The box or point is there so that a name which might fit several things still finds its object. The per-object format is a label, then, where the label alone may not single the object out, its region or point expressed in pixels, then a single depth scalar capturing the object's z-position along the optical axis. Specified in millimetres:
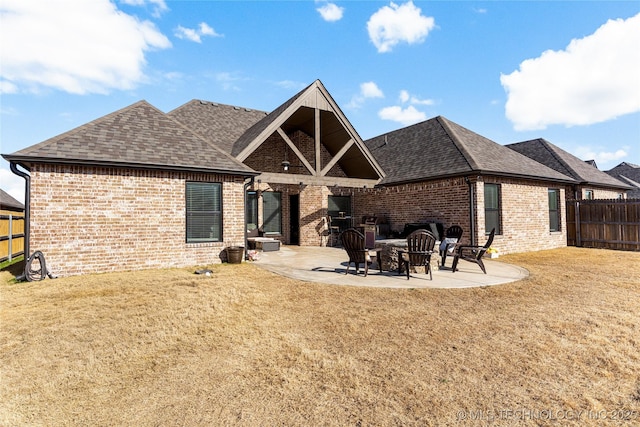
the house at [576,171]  15078
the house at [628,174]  28688
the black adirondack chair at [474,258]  7879
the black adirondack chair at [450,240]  9147
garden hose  7141
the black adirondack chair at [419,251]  7336
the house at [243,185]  7938
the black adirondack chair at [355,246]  7438
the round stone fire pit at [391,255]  8157
